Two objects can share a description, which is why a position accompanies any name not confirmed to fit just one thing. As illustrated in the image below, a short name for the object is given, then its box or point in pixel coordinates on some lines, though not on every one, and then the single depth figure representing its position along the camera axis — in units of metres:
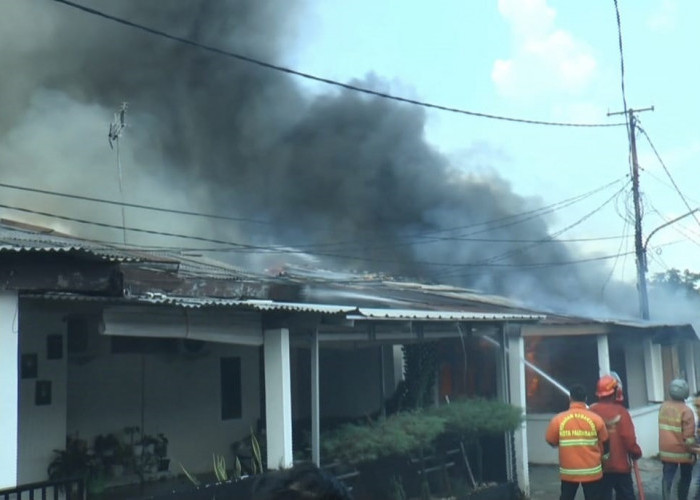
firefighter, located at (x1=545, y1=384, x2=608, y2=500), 7.64
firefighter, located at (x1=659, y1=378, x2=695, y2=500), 8.96
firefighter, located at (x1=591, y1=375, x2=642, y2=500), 8.00
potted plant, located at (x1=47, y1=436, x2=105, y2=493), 8.78
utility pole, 20.62
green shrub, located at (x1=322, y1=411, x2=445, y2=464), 8.88
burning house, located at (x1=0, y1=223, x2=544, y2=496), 6.46
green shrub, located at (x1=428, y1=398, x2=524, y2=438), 10.18
